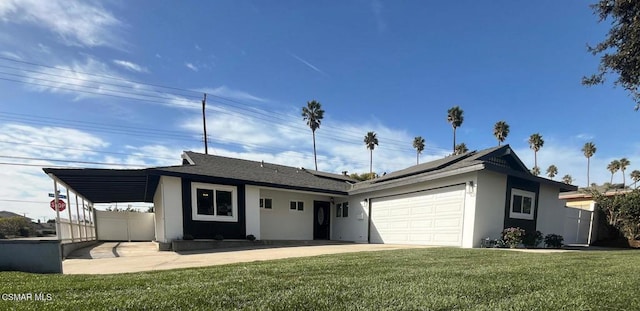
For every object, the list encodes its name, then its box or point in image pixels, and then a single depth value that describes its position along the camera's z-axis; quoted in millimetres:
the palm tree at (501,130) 34250
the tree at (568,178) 56294
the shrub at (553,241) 11009
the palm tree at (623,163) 50419
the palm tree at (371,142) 42781
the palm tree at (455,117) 35438
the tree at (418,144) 44938
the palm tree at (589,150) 48375
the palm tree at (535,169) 42562
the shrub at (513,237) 9961
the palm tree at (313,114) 36938
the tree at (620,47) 8047
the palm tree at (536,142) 40562
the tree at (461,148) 43044
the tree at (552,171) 58159
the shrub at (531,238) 10527
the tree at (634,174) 46931
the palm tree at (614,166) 51906
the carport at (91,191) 9352
